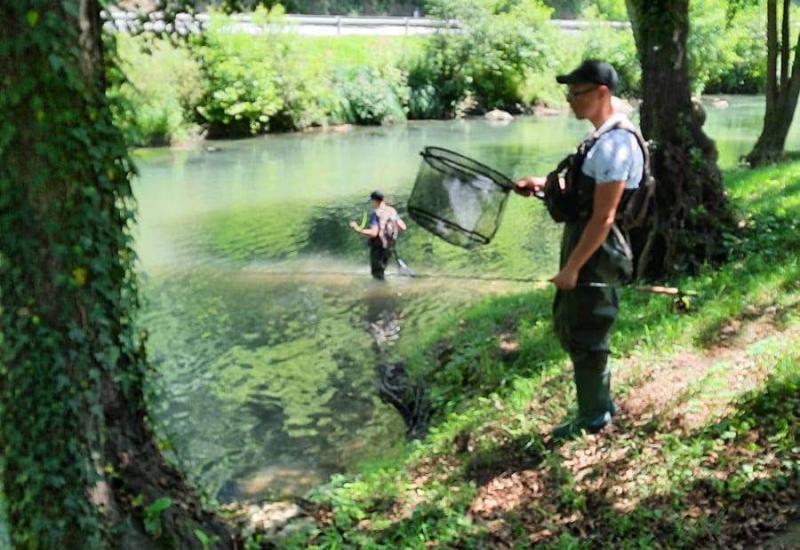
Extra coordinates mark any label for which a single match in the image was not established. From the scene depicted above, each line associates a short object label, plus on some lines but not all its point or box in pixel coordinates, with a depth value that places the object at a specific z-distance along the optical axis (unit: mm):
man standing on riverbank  4641
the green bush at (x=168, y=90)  29953
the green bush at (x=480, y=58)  39594
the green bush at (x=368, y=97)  36219
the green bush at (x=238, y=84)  32781
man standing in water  13781
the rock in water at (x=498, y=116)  39219
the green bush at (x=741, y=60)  42188
